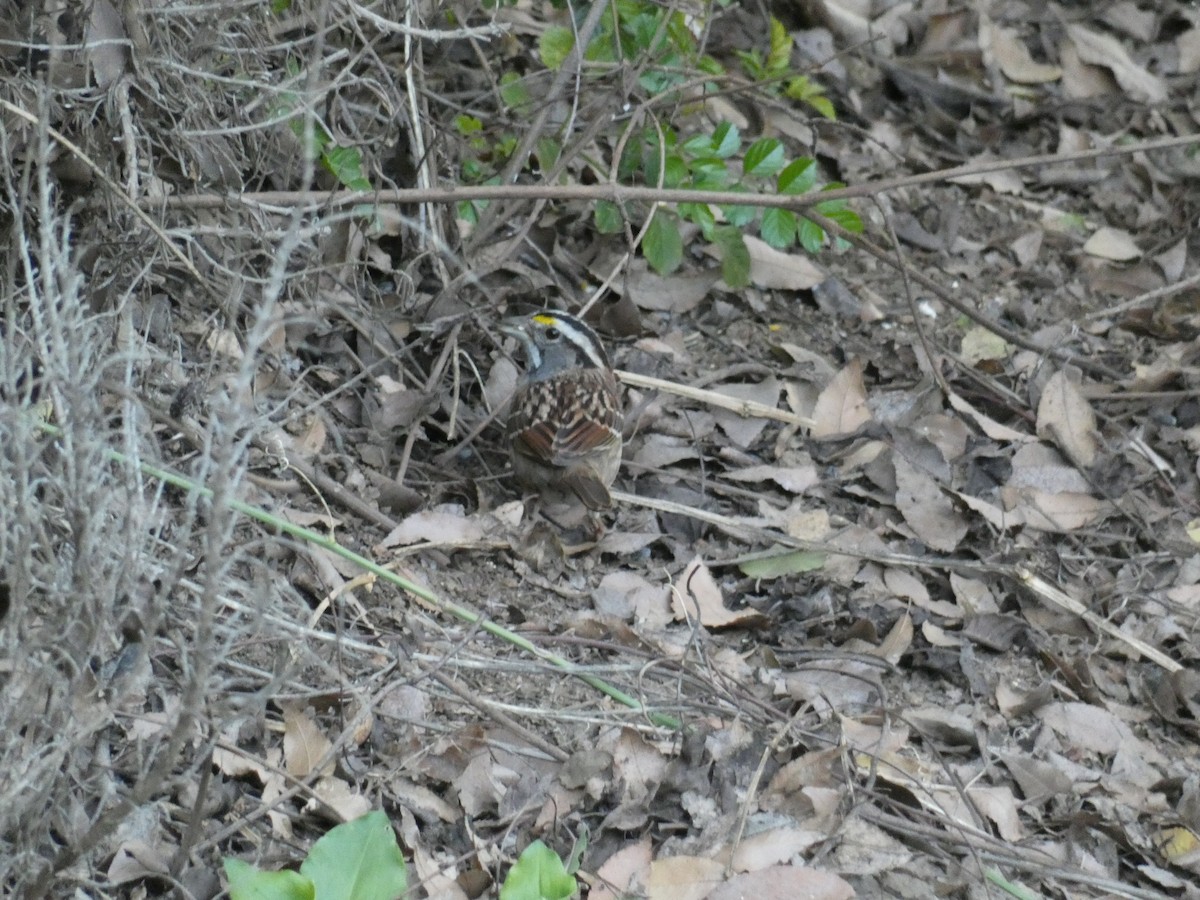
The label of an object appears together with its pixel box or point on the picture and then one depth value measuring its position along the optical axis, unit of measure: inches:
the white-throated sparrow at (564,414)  464.8
